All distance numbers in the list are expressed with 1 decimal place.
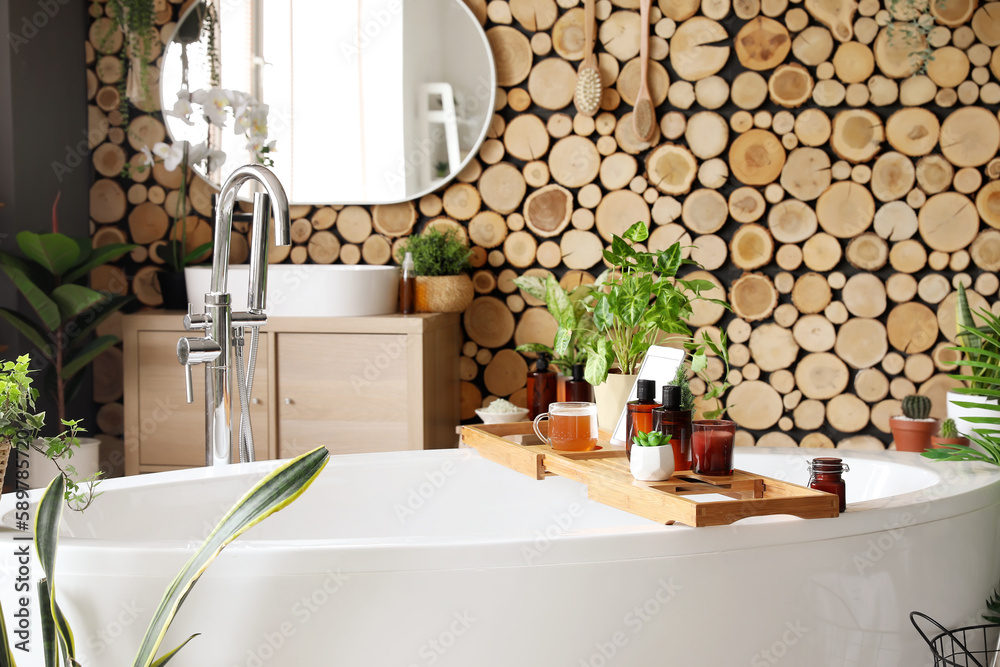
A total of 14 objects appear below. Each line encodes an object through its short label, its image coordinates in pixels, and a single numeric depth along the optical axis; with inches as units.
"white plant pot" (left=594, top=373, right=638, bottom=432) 81.7
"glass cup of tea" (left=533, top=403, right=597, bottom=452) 71.1
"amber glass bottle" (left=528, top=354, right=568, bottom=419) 108.1
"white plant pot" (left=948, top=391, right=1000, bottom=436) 95.2
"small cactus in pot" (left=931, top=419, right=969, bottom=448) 99.9
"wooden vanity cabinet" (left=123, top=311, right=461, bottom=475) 107.2
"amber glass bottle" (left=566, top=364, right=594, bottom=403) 93.7
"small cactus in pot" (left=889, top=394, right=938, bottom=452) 111.0
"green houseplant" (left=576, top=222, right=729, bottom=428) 81.3
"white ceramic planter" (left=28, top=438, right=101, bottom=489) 104.3
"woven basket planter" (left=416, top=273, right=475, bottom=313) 118.3
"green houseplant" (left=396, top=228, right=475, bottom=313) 118.4
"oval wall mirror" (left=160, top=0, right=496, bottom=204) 124.3
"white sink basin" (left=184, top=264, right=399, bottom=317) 109.0
